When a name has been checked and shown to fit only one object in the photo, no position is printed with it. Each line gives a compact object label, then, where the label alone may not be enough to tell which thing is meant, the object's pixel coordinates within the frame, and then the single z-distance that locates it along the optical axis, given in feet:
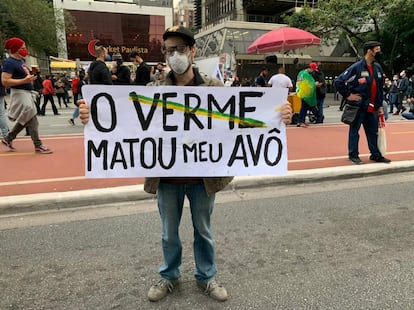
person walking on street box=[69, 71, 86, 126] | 39.11
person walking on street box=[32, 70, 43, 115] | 49.95
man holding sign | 8.79
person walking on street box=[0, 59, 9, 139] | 25.94
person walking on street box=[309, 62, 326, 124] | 36.25
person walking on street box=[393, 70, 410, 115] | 53.22
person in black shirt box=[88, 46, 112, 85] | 25.18
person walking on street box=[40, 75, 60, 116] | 50.55
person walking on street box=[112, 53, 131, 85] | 27.66
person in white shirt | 34.94
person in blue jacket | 20.29
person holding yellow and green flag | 35.06
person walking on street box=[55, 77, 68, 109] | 66.37
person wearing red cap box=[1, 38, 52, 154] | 21.35
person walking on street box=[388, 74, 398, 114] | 55.49
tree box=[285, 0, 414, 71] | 79.61
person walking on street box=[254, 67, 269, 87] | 41.04
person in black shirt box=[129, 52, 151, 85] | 26.48
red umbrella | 42.78
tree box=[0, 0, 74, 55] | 92.68
